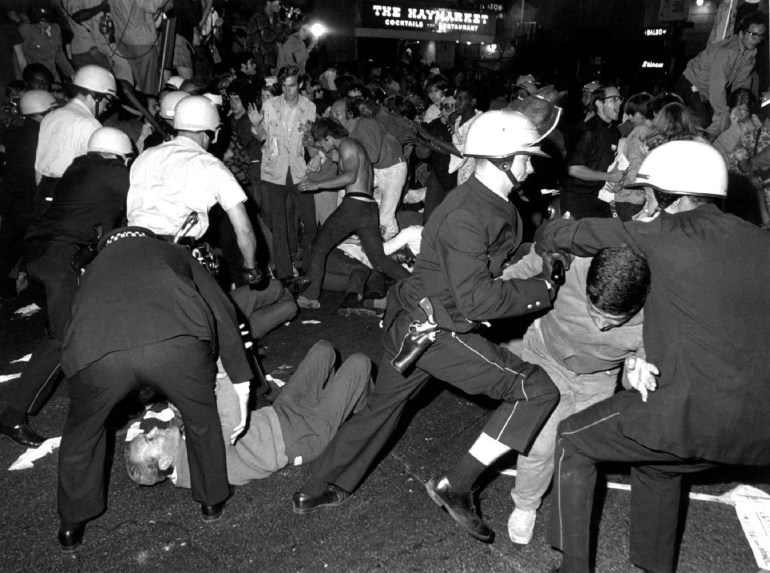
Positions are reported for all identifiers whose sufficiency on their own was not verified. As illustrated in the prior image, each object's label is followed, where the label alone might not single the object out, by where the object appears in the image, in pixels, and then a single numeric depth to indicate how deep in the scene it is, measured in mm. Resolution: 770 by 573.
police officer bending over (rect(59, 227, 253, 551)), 2697
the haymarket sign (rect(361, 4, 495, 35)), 20250
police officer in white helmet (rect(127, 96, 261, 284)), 3590
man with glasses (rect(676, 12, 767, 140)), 7109
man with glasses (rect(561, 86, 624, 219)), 6121
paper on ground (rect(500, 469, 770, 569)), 3080
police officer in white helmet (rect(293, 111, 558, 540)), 2787
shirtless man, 6207
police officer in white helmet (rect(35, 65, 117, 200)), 4805
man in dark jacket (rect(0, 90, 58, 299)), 5715
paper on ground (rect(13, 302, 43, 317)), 6141
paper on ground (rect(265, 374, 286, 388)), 4871
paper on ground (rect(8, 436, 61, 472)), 3746
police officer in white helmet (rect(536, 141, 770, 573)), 2262
